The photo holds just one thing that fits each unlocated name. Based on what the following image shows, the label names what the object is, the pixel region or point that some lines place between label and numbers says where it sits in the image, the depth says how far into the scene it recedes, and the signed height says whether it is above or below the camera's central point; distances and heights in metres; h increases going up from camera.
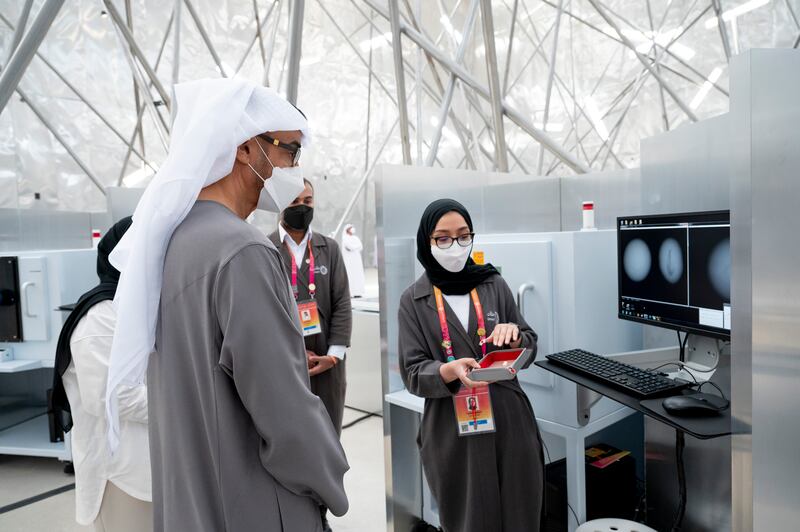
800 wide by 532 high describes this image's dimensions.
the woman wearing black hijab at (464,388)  2.07 -0.55
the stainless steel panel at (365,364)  4.95 -1.06
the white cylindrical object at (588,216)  2.67 +0.15
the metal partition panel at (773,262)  1.35 -0.05
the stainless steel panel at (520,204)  3.59 +0.32
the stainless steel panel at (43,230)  4.80 +0.29
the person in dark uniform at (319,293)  3.15 -0.25
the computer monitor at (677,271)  1.97 -0.11
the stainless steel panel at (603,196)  3.87 +0.38
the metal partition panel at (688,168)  2.43 +0.37
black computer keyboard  1.80 -0.47
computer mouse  1.57 -0.48
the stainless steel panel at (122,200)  4.40 +0.48
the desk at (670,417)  1.45 -0.51
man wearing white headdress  1.15 -0.21
